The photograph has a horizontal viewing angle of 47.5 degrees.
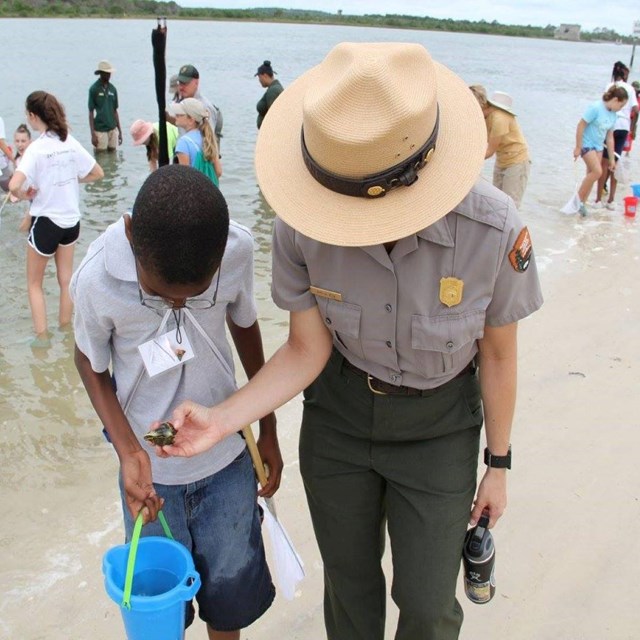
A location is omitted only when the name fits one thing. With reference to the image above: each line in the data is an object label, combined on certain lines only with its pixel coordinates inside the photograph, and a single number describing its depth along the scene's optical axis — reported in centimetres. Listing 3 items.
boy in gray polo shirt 178
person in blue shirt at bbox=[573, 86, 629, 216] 932
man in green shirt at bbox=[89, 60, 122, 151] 1300
